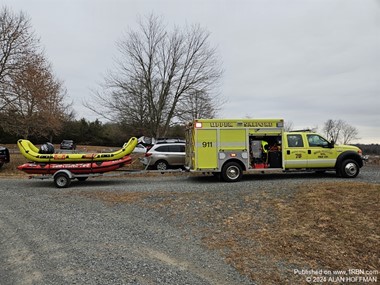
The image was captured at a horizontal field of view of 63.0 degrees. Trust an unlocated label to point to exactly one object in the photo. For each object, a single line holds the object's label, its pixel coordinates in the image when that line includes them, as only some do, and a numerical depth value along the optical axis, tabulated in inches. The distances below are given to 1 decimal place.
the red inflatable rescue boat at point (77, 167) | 469.4
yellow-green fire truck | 480.4
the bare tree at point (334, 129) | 2879.2
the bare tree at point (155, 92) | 903.7
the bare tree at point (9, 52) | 782.5
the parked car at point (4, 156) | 704.4
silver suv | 635.5
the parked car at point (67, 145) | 1779.0
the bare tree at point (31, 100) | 781.3
